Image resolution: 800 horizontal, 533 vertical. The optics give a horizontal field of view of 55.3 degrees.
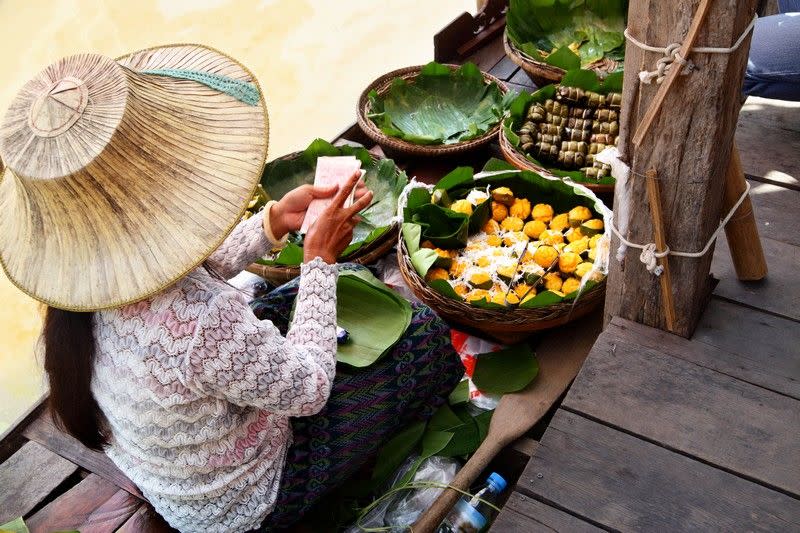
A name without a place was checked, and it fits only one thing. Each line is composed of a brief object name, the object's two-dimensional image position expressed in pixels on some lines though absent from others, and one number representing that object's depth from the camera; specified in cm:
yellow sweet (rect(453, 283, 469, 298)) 244
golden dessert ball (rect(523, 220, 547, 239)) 257
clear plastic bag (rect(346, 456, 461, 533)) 208
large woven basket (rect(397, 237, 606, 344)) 226
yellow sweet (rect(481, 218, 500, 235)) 265
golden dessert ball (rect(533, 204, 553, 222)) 261
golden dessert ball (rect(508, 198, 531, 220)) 263
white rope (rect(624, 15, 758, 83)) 140
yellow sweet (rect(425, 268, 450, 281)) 247
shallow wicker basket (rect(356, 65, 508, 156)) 304
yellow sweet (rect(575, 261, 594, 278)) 236
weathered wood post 140
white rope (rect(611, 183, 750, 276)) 167
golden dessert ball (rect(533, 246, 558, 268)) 243
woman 148
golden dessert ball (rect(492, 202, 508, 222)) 266
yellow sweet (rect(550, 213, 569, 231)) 255
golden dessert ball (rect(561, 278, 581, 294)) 236
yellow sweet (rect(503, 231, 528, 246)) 257
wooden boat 154
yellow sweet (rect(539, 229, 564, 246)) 251
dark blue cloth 216
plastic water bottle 201
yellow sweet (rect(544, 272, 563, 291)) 240
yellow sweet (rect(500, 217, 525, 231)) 261
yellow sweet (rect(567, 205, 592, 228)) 250
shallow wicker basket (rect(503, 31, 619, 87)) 317
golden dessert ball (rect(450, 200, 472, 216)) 261
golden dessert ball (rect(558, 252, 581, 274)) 239
